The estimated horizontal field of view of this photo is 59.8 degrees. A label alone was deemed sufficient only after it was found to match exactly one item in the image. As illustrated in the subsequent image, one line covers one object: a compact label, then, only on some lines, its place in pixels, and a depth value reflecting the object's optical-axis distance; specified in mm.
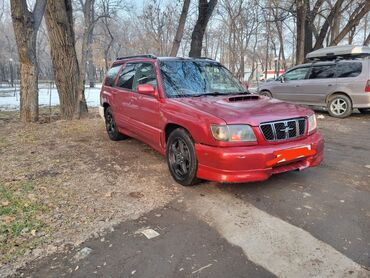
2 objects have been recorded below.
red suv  3725
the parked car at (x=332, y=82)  9328
